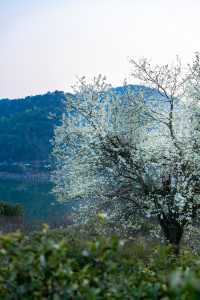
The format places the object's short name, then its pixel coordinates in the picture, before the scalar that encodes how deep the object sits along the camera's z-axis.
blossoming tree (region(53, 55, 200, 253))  17.48
